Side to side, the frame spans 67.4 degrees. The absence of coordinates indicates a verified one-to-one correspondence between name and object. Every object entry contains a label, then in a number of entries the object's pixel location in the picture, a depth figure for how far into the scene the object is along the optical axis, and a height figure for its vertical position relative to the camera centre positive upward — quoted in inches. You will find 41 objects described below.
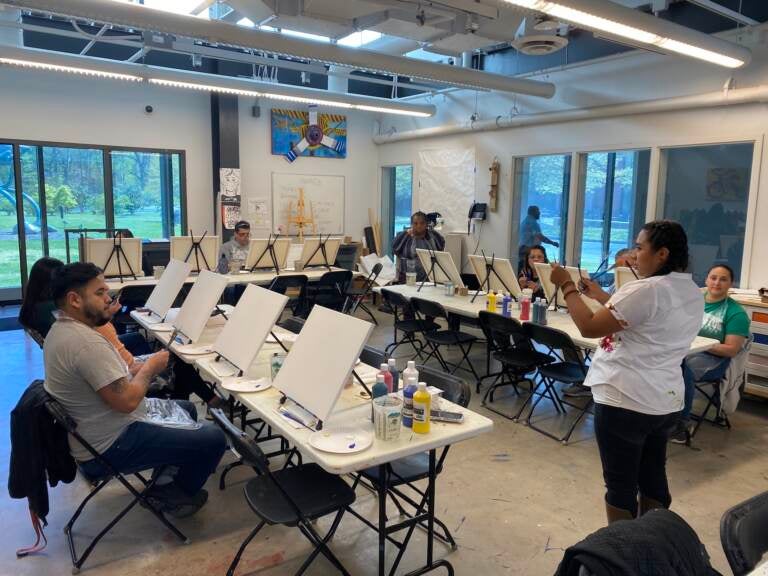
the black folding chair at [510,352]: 176.2 -46.2
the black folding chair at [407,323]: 224.2 -46.3
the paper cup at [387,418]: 86.0 -31.7
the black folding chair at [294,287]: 245.8 -36.0
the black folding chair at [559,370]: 157.9 -47.2
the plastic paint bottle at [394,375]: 104.7 -31.0
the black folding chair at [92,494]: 95.2 -54.7
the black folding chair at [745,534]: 57.6 -32.7
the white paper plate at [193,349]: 134.5 -34.9
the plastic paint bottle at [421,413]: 89.7 -32.0
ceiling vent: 177.0 +54.1
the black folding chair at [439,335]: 204.5 -46.6
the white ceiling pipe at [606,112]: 211.0 +43.7
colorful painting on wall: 375.6 +46.8
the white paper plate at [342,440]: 84.0 -35.2
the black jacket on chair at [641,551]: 46.6 -28.2
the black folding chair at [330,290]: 267.6 -40.5
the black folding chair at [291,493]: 85.7 -45.9
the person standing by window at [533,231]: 308.8 -12.2
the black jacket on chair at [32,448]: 96.3 -41.9
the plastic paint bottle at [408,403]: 91.7 -31.3
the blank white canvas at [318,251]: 273.3 -22.4
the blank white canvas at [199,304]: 141.6 -25.9
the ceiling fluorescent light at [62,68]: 229.5 +53.5
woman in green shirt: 159.6 -33.4
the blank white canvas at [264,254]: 256.7 -22.9
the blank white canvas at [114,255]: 224.8 -21.6
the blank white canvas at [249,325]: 118.4 -26.2
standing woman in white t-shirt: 86.4 -21.5
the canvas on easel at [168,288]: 172.1 -26.5
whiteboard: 379.2 +2.9
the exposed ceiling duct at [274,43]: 162.2 +53.8
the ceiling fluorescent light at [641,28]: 139.0 +49.4
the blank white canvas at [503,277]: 206.3 -24.9
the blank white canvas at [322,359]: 92.1 -26.1
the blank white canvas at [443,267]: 229.5 -24.8
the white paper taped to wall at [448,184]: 339.9 +14.0
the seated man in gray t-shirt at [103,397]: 97.0 -33.5
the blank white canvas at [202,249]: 238.8 -20.5
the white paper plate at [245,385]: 110.7 -35.3
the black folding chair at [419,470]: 96.6 -45.8
